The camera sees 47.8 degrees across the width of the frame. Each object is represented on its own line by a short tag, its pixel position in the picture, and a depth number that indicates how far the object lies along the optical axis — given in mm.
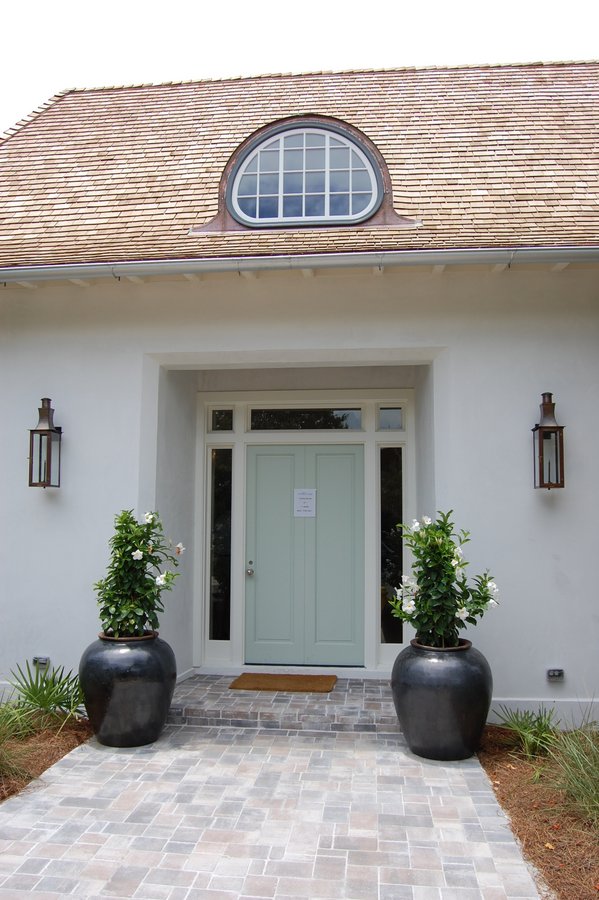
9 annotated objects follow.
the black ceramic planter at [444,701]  5012
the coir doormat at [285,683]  6652
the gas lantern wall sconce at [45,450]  6309
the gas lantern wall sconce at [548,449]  5812
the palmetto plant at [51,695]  5777
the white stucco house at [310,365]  5961
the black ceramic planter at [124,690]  5277
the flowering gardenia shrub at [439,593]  5246
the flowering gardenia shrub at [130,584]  5562
